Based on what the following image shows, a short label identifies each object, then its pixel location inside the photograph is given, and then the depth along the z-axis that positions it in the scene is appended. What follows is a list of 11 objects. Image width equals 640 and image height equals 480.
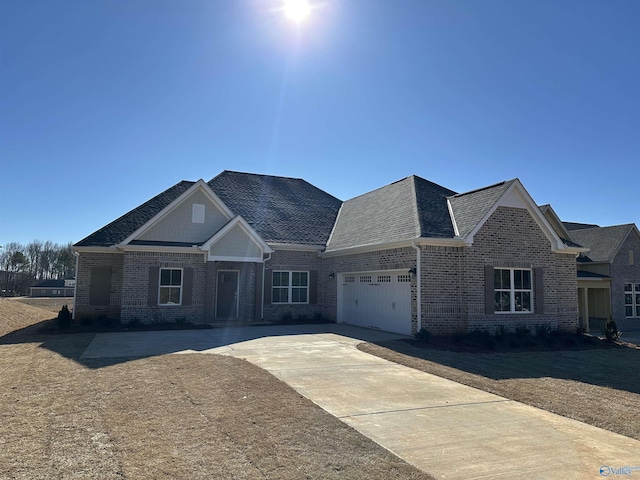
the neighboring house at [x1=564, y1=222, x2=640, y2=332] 23.23
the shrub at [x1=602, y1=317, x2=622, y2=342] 15.53
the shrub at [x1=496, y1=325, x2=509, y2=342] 14.34
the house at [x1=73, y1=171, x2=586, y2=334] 14.98
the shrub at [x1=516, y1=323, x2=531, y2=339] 14.96
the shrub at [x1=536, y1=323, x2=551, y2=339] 15.26
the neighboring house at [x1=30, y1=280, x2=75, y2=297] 64.94
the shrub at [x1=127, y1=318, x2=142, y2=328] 17.16
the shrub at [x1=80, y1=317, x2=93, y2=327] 17.08
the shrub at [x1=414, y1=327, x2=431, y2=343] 13.91
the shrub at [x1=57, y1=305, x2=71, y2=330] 16.41
